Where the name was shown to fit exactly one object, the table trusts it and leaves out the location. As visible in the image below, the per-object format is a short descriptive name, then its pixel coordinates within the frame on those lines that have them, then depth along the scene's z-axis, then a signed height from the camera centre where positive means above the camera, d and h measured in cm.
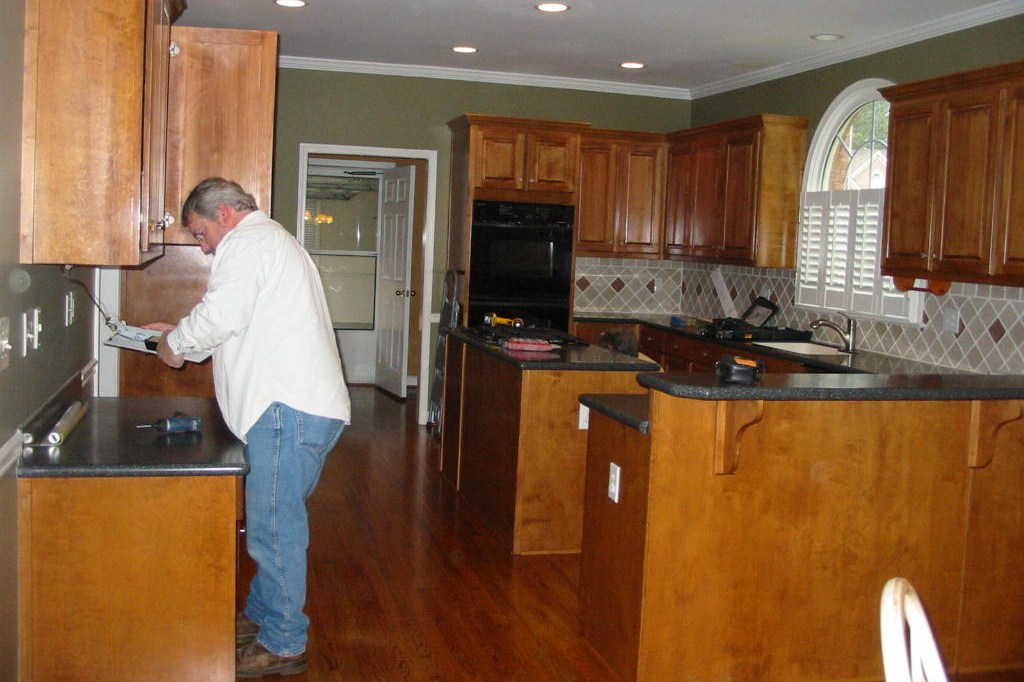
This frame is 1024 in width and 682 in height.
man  305 -34
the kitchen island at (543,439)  449 -73
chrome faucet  582 -27
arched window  564 +40
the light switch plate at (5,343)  248 -22
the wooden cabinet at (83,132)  260 +31
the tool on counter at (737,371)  309 -27
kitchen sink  580 -36
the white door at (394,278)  844 -10
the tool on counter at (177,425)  303 -49
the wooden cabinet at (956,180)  421 +48
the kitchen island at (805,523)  314 -76
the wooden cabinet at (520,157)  706 +80
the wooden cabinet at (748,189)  628 +58
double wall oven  715 +7
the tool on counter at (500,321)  625 -31
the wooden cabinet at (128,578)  266 -85
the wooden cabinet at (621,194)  739 +59
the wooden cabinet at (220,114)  396 +56
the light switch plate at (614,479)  337 -67
